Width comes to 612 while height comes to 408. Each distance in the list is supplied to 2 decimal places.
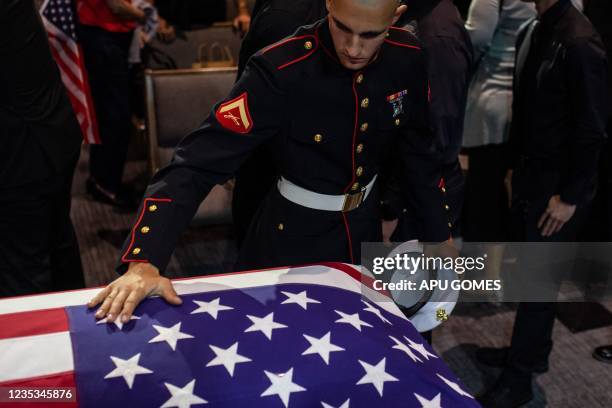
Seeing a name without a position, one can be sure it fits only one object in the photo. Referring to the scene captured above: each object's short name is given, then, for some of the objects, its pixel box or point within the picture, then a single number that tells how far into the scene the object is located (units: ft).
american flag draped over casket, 3.82
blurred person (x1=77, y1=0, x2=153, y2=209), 11.98
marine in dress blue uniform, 4.83
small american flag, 11.23
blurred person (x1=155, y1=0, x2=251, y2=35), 13.86
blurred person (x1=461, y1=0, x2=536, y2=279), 9.44
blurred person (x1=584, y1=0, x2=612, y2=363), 10.30
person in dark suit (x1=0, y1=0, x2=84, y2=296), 6.66
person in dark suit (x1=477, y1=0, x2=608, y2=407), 6.99
